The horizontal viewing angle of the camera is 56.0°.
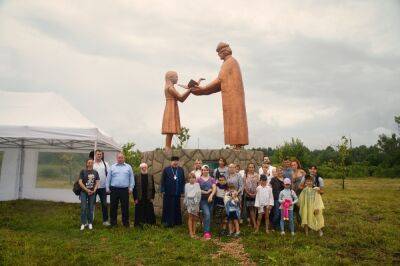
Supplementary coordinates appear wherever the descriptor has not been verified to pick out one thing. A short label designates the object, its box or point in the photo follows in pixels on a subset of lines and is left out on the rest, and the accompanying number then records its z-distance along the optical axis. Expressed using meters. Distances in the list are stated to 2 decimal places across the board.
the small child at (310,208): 7.34
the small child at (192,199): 7.16
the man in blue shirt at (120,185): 7.82
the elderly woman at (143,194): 8.05
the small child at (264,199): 7.29
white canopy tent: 11.81
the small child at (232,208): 7.06
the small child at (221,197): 7.40
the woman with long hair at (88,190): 7.68
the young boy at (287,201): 7.20
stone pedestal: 8.84
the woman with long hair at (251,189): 7.59
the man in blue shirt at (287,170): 7.87
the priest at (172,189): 7.92
